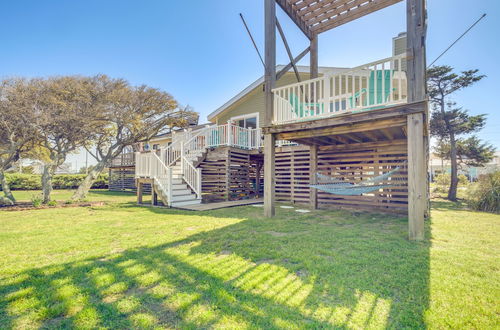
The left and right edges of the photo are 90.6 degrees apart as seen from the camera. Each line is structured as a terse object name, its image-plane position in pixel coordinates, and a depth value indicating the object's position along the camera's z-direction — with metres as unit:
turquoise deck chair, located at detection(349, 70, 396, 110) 4.58
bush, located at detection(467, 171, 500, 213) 7.22
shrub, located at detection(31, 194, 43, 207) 7.95
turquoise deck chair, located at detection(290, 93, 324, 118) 5.68
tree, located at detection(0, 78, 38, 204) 8.08
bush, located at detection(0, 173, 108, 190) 16.41
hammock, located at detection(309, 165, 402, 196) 5.46
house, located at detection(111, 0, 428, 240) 4.08
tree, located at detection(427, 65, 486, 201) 12.05
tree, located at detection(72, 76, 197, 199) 10.05
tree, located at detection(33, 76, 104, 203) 8.51
